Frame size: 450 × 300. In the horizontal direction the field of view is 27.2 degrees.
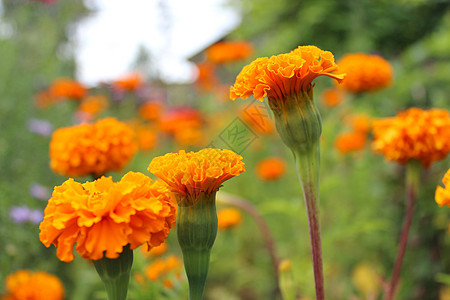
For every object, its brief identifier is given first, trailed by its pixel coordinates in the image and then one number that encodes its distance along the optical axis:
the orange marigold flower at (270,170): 1.70
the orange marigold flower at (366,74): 1.32
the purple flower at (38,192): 1.31
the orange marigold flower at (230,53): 2.19
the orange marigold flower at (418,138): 0.44
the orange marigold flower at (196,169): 0.35
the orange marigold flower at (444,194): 0.35
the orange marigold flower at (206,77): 2.82
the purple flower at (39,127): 1.64
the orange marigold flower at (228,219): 1.36
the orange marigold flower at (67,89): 2.18
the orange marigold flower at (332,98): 2.09
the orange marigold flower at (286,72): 0.36
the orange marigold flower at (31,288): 0.55
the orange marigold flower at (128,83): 2.26
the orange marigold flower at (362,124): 1.58
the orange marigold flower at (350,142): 1.59
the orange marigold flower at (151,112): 2.54
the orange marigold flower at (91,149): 0.50
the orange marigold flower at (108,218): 0.34
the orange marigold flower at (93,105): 2.24
